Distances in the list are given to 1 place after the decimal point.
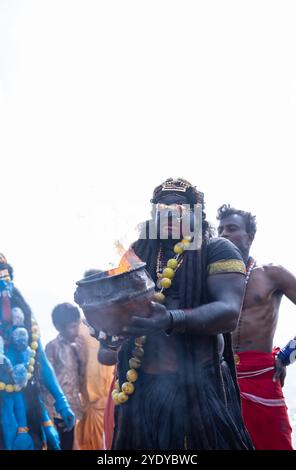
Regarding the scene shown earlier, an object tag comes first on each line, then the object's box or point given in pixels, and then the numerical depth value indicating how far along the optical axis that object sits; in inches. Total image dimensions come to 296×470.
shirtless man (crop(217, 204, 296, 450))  192.4
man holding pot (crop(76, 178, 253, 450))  110.6
